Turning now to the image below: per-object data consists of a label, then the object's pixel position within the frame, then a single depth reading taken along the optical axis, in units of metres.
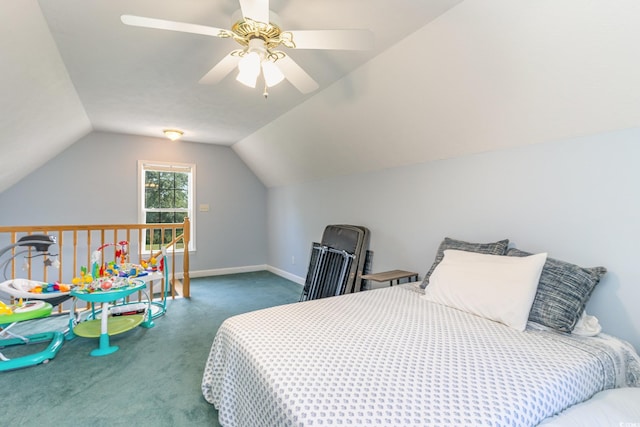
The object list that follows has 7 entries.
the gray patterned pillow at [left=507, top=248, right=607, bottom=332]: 1.70
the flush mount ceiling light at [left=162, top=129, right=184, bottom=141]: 4.38
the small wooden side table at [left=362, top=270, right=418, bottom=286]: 2.84
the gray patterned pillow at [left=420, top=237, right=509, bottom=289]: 2.22
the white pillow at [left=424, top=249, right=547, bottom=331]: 1.76
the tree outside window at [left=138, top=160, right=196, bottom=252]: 5.05
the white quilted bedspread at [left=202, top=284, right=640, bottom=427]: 1.03
